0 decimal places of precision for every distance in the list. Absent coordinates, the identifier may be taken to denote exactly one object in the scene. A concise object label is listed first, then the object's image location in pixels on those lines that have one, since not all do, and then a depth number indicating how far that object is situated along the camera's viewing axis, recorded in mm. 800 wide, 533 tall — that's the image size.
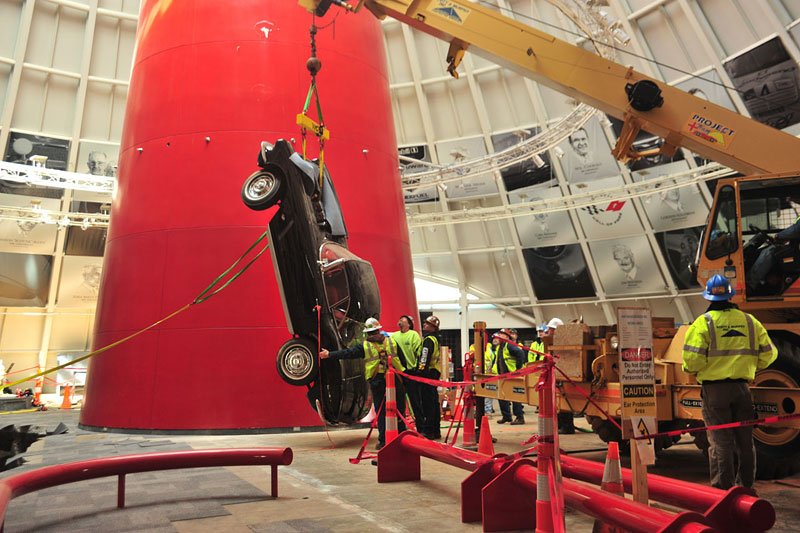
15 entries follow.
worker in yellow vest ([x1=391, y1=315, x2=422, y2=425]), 8711
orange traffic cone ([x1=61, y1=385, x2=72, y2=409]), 16781
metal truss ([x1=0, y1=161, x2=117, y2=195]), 17703
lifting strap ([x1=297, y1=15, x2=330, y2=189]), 7180
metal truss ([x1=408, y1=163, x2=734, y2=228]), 17141
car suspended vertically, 6793
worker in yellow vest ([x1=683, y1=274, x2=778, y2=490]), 5047
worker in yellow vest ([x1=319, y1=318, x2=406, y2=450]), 7160
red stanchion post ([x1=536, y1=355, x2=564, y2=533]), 3463
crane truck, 6180
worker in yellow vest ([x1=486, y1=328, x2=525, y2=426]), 11493
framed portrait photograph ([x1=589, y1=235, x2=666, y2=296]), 20672
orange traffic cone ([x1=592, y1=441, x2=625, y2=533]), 3809
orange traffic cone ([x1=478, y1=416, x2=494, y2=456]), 6081
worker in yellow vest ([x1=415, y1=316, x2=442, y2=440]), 8930
